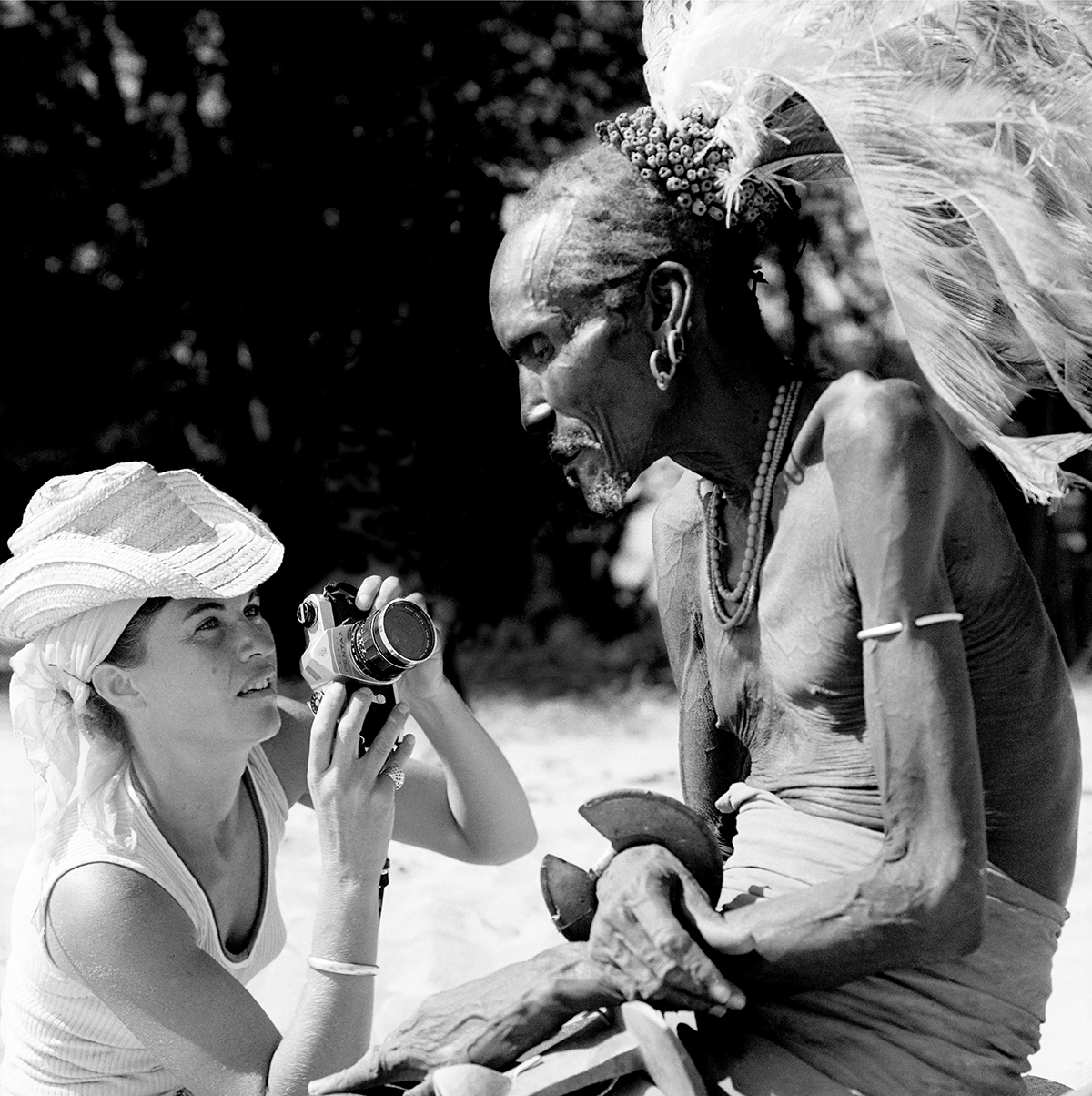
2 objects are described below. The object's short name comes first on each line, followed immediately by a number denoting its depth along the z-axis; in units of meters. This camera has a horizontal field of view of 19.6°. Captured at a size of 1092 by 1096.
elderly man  1.95
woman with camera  2.35
